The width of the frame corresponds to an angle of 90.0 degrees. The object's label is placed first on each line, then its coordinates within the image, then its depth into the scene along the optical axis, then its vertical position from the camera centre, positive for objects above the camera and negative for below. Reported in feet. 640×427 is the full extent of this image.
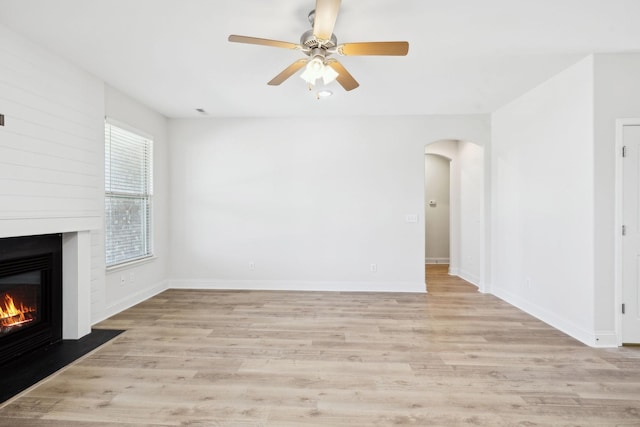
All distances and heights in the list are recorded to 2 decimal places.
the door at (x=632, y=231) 9.77 -0.58
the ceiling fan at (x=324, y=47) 6.64 +3.99
